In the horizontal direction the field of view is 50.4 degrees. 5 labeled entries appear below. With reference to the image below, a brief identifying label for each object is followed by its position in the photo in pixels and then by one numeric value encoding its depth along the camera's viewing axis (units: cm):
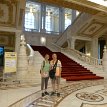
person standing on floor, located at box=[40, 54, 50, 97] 337
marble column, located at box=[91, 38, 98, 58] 933
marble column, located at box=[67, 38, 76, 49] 889
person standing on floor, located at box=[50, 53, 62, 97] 333
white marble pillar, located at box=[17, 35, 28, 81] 537
